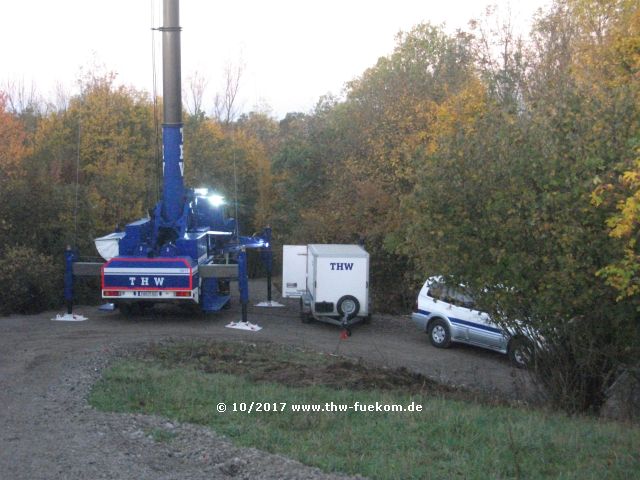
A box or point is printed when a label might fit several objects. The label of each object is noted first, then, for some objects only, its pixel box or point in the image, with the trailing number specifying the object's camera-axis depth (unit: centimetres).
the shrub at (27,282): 2142
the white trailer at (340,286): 2055
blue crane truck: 1855
